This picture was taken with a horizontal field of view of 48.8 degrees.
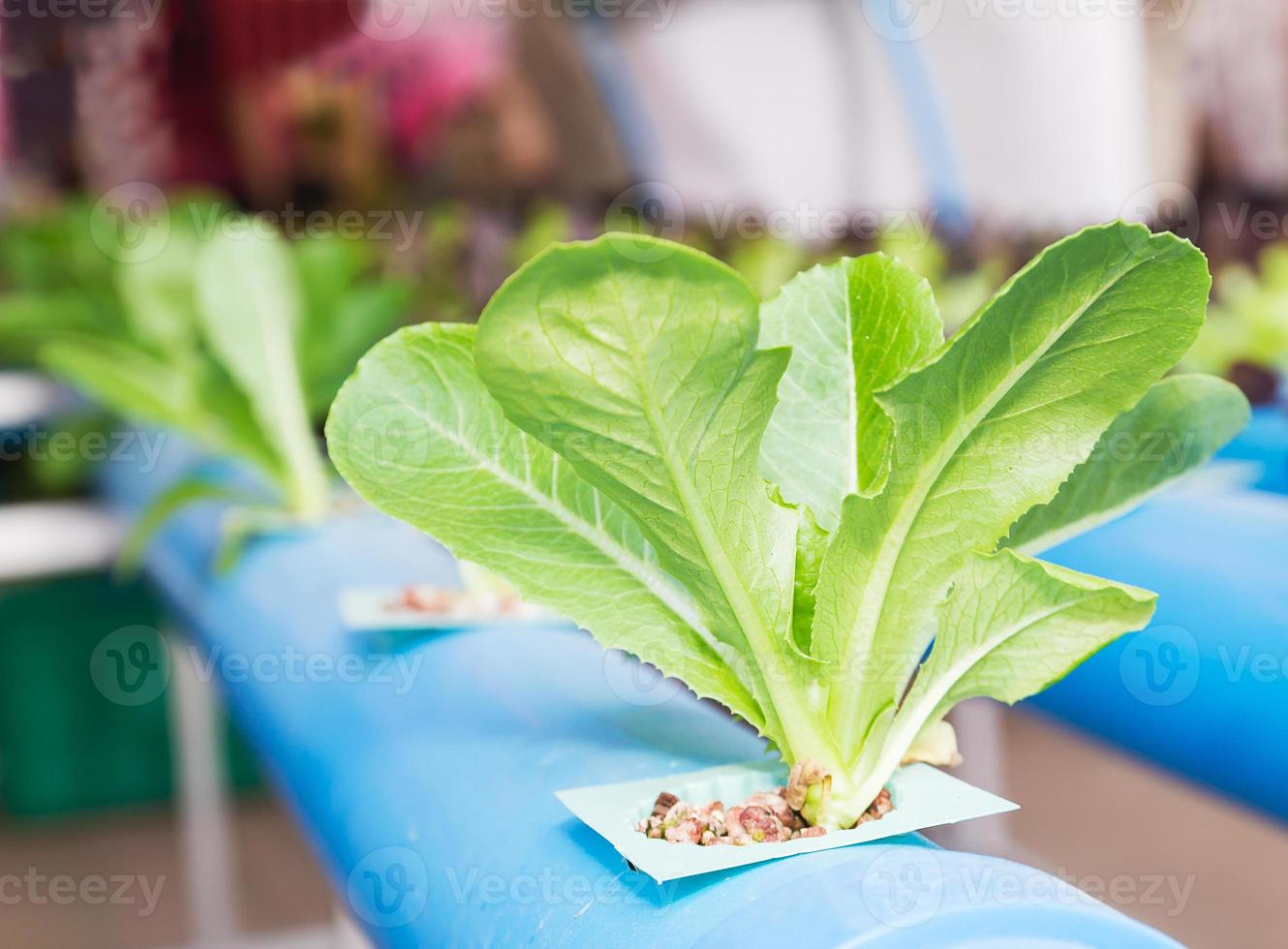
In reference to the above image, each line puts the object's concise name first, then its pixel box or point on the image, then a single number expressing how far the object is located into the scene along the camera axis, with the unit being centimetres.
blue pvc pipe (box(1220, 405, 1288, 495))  100
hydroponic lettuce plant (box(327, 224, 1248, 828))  38
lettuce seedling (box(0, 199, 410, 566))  104
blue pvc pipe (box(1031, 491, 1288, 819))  60
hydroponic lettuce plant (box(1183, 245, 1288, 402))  122
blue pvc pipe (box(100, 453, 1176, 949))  35
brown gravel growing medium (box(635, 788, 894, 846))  41
